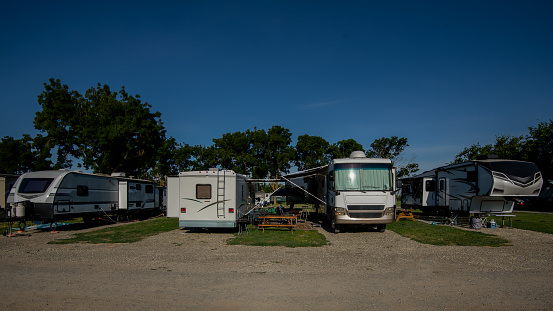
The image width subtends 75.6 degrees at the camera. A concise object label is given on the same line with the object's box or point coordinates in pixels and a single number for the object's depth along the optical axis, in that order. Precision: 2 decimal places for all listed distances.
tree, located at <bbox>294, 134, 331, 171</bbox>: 47.78
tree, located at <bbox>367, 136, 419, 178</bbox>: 58.72
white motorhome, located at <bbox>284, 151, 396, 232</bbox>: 13.15
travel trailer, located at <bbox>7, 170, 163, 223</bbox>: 14.85
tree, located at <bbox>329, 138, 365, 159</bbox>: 48.19
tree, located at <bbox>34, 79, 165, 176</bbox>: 30.98
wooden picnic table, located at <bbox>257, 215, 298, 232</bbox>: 14.44
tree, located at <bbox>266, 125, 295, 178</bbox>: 44.94
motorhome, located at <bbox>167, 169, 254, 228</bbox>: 13.70
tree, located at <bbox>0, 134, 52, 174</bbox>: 30.98
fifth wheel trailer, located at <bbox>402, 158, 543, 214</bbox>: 15.51
